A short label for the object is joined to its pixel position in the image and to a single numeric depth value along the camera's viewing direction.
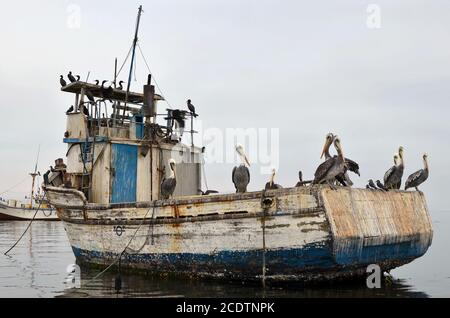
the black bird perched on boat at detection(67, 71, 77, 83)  15.52
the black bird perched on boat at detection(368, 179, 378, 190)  12.31
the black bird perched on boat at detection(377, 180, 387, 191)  12.18
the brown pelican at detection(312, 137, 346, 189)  10.55
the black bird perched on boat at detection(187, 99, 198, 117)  15.95
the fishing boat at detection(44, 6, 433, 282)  10.23
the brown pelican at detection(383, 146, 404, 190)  12.55
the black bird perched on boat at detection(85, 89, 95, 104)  15.39
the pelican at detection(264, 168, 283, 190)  12.05
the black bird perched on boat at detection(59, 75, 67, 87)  15.89
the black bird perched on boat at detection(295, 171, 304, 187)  10.90
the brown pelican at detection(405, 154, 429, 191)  13.22
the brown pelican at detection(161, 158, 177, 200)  12.48
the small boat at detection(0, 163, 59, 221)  51.94
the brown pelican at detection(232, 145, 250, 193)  11.78
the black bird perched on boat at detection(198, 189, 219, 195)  14.18
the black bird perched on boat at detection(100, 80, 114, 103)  15.71
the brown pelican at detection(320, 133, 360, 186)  11.40
